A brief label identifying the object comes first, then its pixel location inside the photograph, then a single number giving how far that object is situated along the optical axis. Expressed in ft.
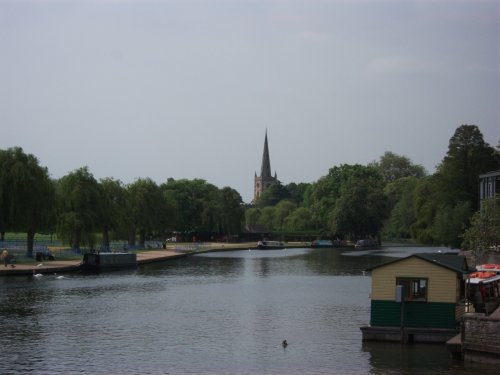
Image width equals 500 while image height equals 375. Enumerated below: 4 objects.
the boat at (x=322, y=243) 588.09
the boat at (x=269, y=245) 544.62
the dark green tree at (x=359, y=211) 603.26
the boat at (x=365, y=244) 565.33
